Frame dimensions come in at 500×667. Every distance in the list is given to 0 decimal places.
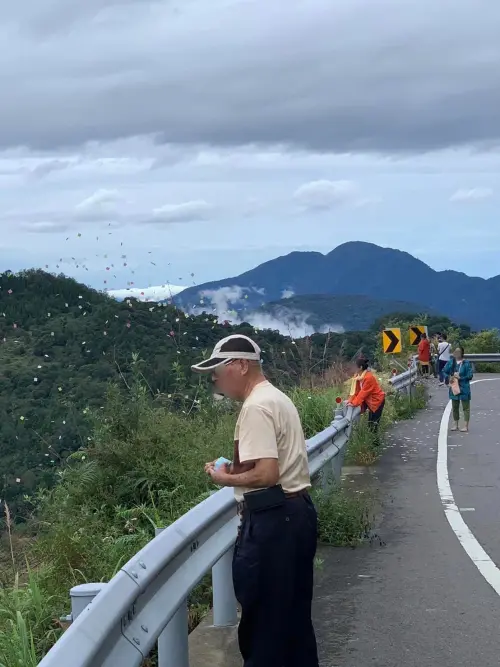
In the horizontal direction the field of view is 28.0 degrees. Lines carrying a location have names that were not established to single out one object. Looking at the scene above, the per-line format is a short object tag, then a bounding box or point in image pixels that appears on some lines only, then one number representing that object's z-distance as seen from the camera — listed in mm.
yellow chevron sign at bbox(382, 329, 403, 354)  27484
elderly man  4645
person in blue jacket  19172
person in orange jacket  16344
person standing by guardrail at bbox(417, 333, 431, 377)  34375
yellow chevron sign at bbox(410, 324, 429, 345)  34125
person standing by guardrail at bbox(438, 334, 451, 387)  32375
